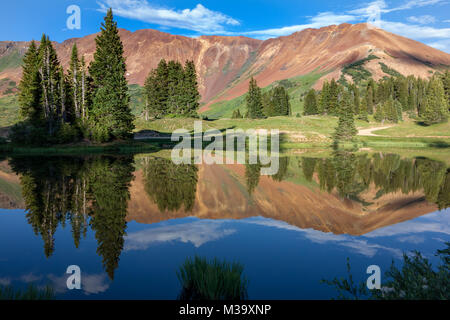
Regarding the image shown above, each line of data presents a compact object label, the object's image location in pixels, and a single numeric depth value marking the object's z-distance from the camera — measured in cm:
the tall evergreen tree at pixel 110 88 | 4744
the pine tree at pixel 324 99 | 11912
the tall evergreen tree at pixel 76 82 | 4831
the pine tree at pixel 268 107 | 12647
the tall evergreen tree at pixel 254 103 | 10694
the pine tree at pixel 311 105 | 12973
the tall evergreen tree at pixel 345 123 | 6550
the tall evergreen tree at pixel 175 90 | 8475
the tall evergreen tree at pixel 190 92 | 8544
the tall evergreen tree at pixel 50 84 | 4553
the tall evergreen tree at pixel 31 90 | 4656
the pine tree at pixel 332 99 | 11765
